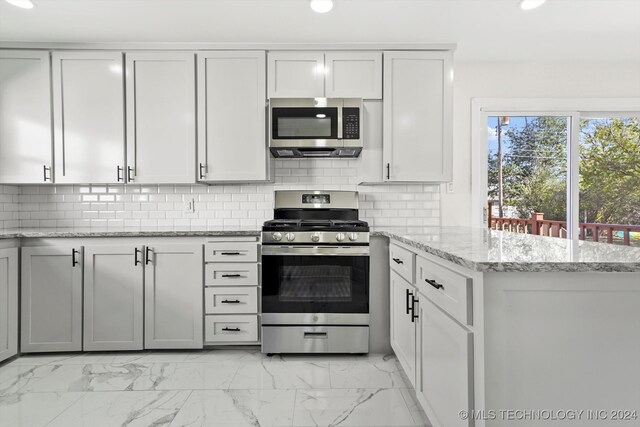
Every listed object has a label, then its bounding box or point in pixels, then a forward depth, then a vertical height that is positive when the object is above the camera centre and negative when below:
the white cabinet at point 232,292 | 2.62 -0.60
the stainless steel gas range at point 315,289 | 2.54 -0.56
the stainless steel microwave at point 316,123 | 2.78 +0.65
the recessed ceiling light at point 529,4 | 2.28 +1.30
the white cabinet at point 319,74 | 2.88 +1.06
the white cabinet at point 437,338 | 1.18 -0.52
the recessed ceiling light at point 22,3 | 2.30 +1.30
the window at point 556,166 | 3.33 +0.40
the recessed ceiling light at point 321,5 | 2.29 +1.29
